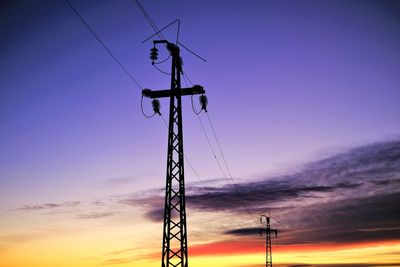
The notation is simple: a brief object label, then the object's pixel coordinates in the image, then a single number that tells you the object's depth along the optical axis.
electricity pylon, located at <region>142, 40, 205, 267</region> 23.05
